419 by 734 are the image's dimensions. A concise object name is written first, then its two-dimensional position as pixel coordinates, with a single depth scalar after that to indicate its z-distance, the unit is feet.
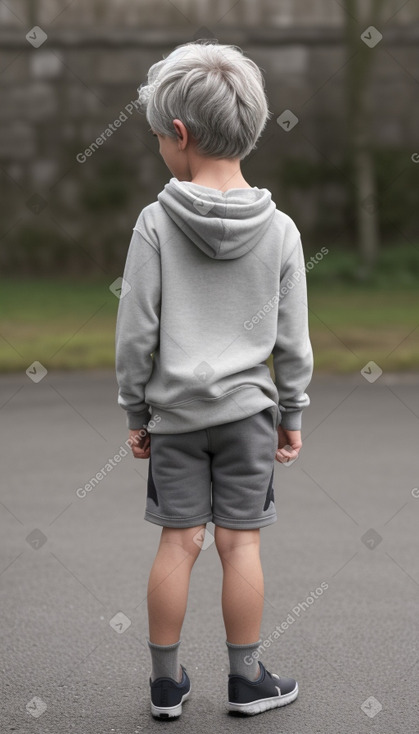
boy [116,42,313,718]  8.56
